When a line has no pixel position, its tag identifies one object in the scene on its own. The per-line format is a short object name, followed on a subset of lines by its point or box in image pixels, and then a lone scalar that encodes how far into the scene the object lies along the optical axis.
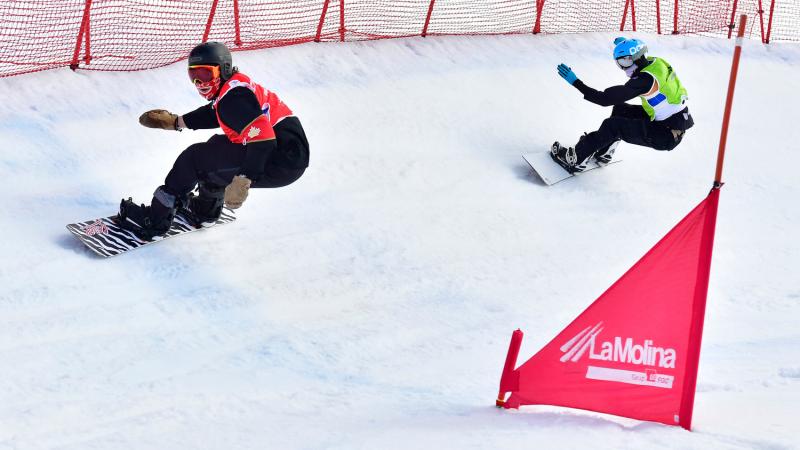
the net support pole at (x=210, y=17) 20.39
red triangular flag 10.51
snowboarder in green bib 18.33
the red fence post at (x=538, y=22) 25.39
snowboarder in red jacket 13.78
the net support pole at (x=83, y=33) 18.40
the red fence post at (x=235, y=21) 21.01
